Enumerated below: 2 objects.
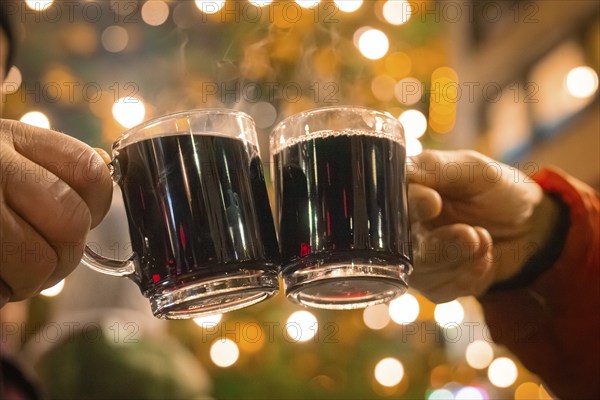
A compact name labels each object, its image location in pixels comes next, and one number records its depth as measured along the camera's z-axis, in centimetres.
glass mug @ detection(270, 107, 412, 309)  89
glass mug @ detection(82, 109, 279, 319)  84
